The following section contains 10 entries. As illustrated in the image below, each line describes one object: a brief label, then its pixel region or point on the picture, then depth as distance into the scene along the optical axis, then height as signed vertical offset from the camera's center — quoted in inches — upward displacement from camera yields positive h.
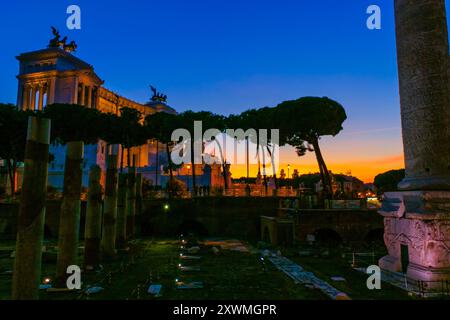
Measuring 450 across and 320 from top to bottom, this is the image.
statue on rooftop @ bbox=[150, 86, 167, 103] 3956.4 +1114.5
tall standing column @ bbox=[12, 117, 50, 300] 343.3 -18.3
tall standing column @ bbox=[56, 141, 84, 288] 474.0 -21.6
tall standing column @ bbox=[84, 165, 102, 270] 631.2 -34.0
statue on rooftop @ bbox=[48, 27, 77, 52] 2837.1 +1246.4
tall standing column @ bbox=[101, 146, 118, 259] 733.9 -29.0
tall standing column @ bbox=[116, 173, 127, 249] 893.2 -46.3
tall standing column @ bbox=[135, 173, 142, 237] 1291.5 -42.2
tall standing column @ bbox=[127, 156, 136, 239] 1021.4 -5.7
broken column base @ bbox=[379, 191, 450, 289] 422.6 -52.4
